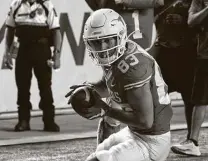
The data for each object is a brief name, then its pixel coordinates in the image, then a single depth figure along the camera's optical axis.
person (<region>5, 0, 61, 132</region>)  14.21
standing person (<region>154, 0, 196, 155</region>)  12.40
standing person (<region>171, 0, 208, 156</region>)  11.94
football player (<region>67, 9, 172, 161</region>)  7.45
